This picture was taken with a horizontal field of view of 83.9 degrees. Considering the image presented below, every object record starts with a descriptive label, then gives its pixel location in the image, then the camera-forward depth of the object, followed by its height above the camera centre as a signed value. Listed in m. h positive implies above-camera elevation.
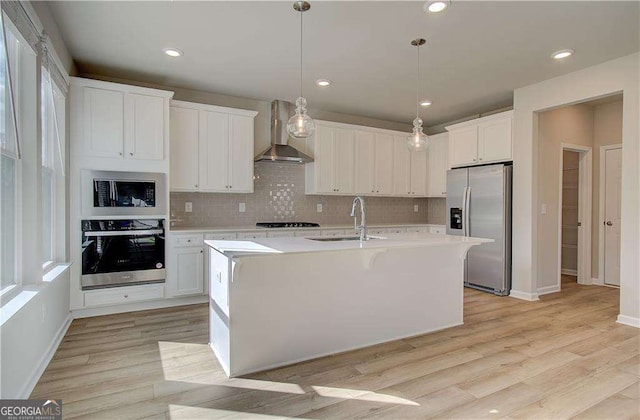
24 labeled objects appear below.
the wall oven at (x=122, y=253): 3.62 -0.48
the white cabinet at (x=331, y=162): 5.30 +0.68
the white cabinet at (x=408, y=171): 5.96 +0.62
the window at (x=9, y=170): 2.00 +0.23
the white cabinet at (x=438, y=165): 5.98 +0.72
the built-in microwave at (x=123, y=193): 3.61 +0.14
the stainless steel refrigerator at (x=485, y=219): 4.62 -0.16
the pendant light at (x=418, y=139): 3.41 +0.65
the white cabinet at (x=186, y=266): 4.04 -0.67
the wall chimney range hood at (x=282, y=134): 4.93 +1.03
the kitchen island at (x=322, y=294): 2.46 -0.70
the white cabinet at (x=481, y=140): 4.67 +0.93
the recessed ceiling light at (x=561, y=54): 3.41 +1.49
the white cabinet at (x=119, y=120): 3.60 +0.92
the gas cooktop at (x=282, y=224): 4.74 -0.24
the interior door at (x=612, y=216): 5.11 -0.13
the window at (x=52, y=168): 2.92 +0.34
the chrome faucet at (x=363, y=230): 3.13 -0.21
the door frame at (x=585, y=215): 5.32 -0.12
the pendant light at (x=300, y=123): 2.85 +0.68
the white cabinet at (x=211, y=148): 4.29 +0.74
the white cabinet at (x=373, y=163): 5.61 +0.71
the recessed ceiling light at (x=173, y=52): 3.39 +1.50
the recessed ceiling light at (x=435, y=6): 2.55 +1.47
